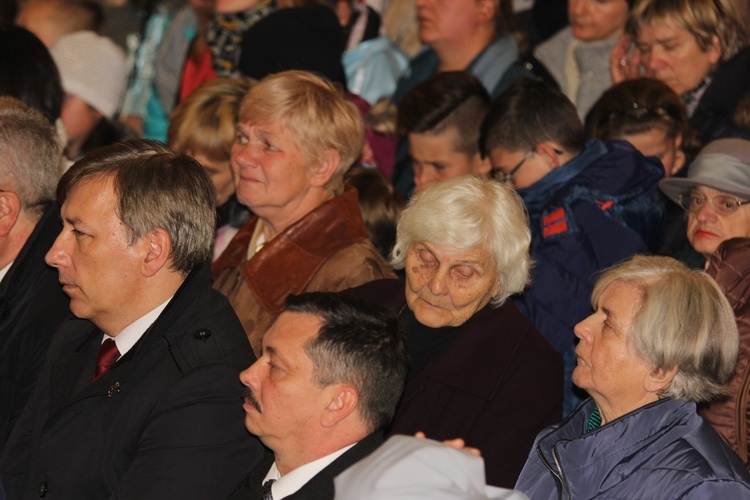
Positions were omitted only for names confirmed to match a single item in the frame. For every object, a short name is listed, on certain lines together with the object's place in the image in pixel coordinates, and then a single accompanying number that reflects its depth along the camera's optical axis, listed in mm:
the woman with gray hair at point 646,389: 6113
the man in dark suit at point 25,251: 7738
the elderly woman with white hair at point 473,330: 7289
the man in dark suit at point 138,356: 6496
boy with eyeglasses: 9062
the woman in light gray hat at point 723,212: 7879
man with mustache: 6121
